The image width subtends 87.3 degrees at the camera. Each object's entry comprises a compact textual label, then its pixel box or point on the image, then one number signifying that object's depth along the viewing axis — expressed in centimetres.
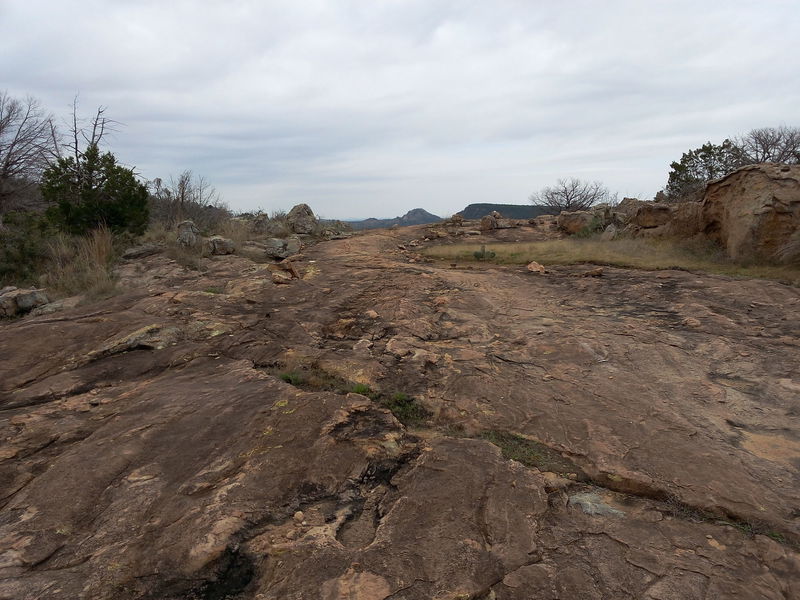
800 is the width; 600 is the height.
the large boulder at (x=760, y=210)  761
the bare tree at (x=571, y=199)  2575
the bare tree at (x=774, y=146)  1820
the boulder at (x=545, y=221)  1744
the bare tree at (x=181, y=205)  1734
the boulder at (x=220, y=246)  1002
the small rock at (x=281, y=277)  626
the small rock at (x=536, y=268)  777
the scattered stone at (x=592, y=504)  213
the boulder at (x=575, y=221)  1462
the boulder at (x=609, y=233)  1236
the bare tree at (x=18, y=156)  1283
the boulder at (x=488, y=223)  1603
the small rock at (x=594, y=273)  712
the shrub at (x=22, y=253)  817
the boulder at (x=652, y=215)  1129
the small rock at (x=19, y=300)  595
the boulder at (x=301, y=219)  1451
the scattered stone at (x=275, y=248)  1023
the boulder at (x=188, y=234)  1007
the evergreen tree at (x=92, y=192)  969
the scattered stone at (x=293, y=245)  1079
